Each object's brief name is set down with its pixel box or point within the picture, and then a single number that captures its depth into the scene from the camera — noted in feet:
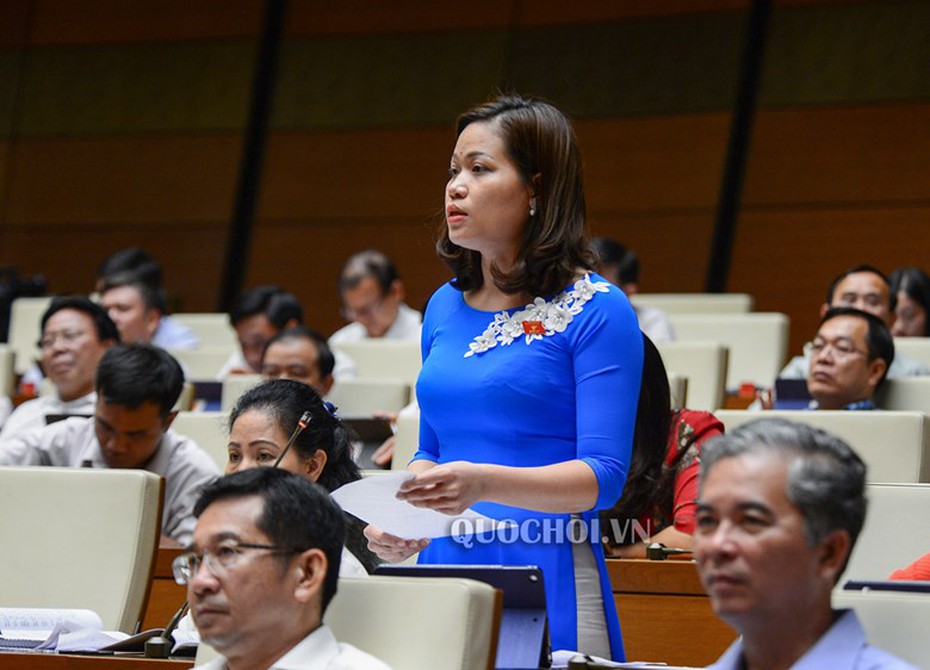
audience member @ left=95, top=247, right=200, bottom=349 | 40.65
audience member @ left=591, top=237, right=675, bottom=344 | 36.37
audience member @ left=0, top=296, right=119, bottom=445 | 29.66
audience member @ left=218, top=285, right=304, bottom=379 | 37.58
